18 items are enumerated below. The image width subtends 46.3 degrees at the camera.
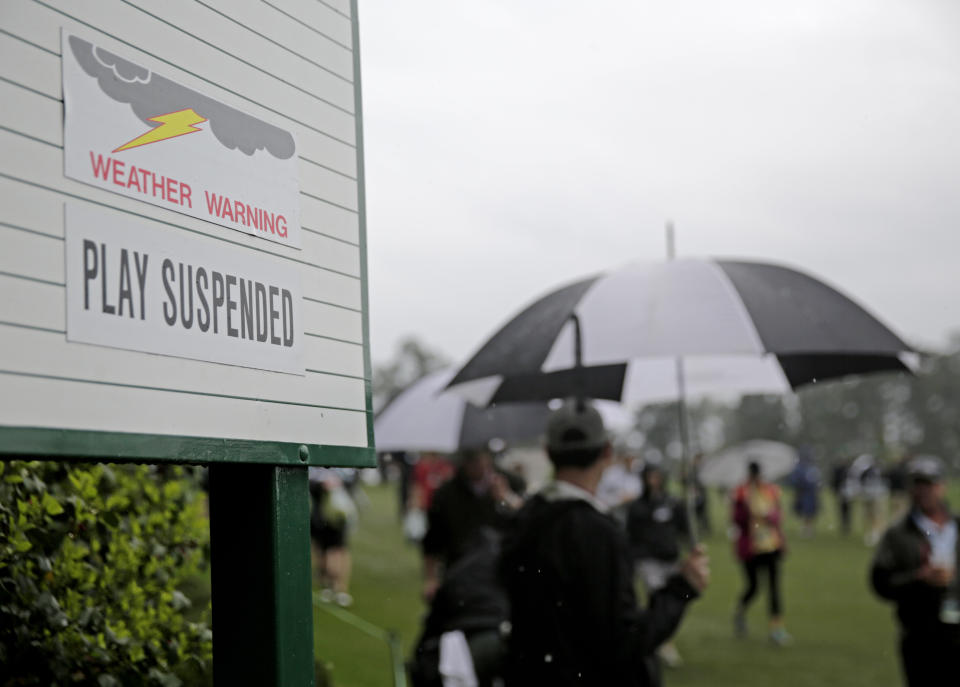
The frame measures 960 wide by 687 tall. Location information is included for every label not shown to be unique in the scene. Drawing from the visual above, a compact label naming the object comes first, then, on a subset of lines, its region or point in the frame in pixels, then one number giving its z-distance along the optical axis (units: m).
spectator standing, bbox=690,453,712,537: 25.59
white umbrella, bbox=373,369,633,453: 7.92
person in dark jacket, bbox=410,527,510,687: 5.28
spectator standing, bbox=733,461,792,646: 11.30
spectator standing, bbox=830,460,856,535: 24.29
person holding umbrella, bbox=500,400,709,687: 3.63
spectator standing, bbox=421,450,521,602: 7.61
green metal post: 2.54
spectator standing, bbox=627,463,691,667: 9.90
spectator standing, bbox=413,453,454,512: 20.06
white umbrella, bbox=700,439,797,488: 14.89
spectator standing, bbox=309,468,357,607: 12.67
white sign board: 2.02
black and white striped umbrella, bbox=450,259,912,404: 4.29
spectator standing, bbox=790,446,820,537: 25.06
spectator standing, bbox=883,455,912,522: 18.58
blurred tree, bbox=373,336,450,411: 119.62
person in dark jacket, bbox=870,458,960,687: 6.88
